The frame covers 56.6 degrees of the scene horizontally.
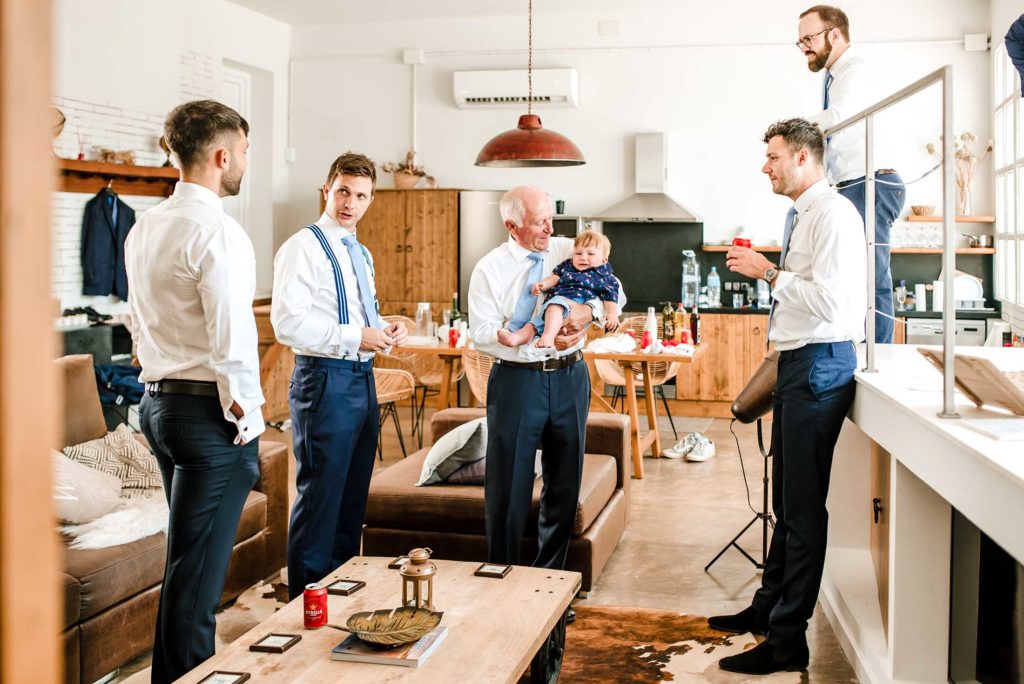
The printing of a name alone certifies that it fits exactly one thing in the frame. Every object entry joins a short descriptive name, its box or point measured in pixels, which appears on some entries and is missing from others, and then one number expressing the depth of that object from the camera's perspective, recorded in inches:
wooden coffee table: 89.4
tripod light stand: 171.0
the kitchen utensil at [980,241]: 340.2
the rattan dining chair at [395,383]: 267.9
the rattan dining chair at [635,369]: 284.5
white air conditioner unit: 380.8
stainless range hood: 372.8
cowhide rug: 132.9
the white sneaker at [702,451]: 280.8
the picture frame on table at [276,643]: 94.0
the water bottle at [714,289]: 368.8
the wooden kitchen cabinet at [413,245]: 381.1
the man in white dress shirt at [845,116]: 166.2
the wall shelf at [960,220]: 336.5
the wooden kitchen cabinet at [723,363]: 351.6
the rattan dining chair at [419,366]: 300.7
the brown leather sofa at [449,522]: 162.9
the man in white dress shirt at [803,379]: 128.9
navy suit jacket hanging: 296.8
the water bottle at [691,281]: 373.1
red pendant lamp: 230.1
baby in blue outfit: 139.0
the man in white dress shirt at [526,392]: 141.3
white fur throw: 130.0
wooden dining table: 251.6
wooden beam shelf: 289.1
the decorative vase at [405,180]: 389.4
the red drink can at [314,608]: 100.5
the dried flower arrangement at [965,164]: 343.6
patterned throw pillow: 153.3
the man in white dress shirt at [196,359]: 102.6
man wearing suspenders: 135.8
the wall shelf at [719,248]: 363.2
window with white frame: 297.9
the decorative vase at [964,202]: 344.8
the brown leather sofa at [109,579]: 121.7
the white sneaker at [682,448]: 285.7
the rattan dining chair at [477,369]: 260.5
